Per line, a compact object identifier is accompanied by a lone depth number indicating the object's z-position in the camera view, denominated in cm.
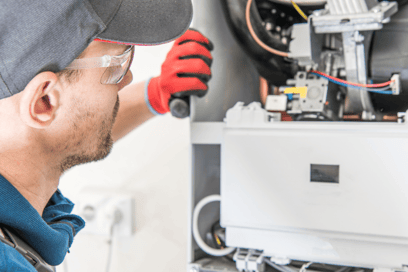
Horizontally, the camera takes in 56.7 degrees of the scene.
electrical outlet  132
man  50
